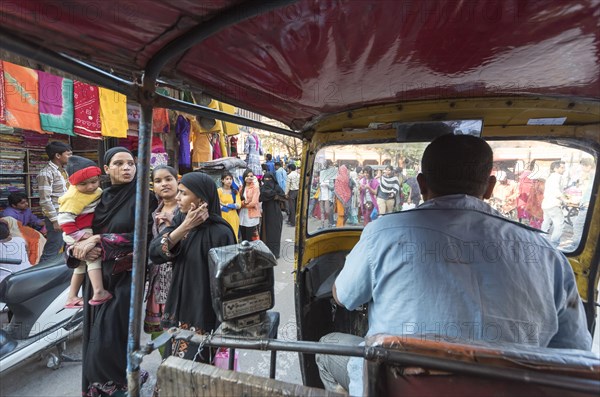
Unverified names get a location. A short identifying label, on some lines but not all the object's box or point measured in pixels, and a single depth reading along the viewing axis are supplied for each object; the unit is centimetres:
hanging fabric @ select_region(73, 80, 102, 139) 449
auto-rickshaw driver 122
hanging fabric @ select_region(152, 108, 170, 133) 601
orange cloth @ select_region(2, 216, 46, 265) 427
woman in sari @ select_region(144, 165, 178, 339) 267
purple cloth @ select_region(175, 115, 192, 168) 655
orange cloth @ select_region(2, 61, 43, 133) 375
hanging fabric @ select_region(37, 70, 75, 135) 411
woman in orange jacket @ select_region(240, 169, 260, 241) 626
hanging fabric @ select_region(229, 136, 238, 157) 932
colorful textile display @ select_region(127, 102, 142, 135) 585
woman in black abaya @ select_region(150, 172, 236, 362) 227
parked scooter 285
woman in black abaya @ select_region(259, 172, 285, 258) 721
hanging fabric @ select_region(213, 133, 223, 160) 759
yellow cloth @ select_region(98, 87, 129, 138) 483
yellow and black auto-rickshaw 89
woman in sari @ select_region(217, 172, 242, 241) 564
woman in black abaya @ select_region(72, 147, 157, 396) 239
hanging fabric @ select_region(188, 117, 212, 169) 705
